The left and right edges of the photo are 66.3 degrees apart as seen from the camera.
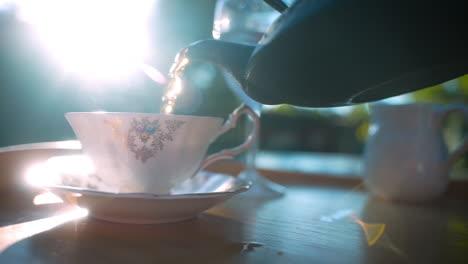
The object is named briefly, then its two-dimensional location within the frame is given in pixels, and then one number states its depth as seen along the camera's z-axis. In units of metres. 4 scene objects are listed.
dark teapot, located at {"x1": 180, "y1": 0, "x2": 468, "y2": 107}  0.21
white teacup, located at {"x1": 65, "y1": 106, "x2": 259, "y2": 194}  0.34
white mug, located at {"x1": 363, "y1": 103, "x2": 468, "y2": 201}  0.54
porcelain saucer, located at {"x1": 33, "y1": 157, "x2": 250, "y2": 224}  0.28
